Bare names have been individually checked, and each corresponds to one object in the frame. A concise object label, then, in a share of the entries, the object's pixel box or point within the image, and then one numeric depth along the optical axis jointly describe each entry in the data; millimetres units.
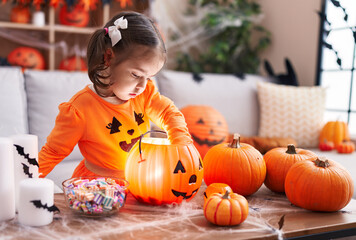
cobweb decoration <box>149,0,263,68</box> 3400
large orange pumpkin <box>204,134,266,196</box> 1066
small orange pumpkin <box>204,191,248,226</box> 817
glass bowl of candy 829
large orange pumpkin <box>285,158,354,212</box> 943
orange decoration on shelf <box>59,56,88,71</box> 3121
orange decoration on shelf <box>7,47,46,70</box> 2990
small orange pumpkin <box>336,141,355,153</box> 2236
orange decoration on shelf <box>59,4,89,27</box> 3215
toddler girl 954
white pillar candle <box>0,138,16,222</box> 775
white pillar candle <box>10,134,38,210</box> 840
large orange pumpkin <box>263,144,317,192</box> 1105
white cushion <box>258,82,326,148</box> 2412
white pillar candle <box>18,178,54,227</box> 771
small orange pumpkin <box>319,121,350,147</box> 2334
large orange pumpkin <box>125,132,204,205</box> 937
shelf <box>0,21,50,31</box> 3002
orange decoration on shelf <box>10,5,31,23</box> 3061
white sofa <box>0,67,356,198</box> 1717
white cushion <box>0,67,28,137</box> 1705
